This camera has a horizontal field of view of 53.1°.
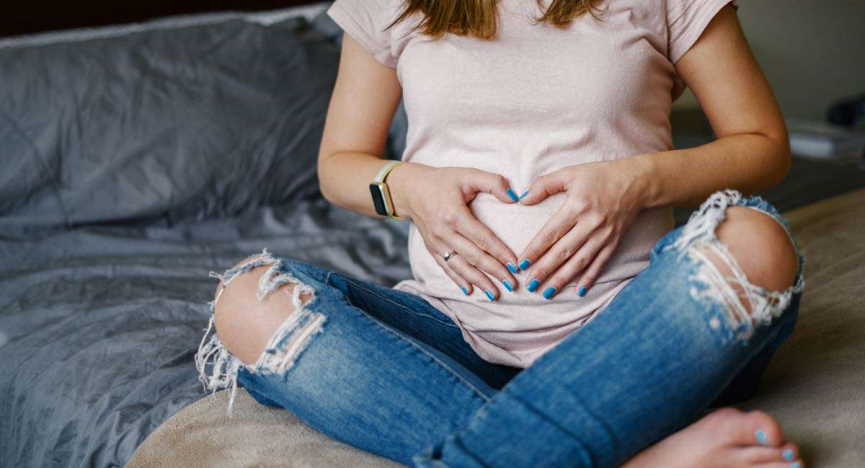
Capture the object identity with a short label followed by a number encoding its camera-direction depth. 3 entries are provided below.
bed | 1.04
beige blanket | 0.83
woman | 0.75
